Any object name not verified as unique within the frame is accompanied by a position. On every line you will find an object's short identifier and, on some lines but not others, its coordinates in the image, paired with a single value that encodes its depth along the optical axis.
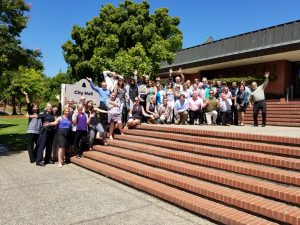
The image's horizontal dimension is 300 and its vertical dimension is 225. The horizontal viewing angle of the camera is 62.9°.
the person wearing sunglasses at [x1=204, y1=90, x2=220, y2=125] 8.90
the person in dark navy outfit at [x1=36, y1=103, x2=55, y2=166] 7.01
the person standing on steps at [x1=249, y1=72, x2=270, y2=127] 7.98
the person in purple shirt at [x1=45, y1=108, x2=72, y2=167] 6.92
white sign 8.25
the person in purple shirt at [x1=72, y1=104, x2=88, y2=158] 7.04
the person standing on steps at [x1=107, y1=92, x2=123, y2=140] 7.65
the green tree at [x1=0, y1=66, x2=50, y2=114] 34.32
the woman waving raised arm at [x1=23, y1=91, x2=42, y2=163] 7.18
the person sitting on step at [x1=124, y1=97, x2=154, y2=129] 7.98
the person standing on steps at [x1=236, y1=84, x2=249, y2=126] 8.81
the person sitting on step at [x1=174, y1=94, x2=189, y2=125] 8.77
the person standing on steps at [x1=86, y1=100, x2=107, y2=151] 7.37
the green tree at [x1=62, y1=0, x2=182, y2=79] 17.40
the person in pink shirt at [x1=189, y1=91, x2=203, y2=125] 8.73
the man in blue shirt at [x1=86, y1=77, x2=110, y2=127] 8.04
